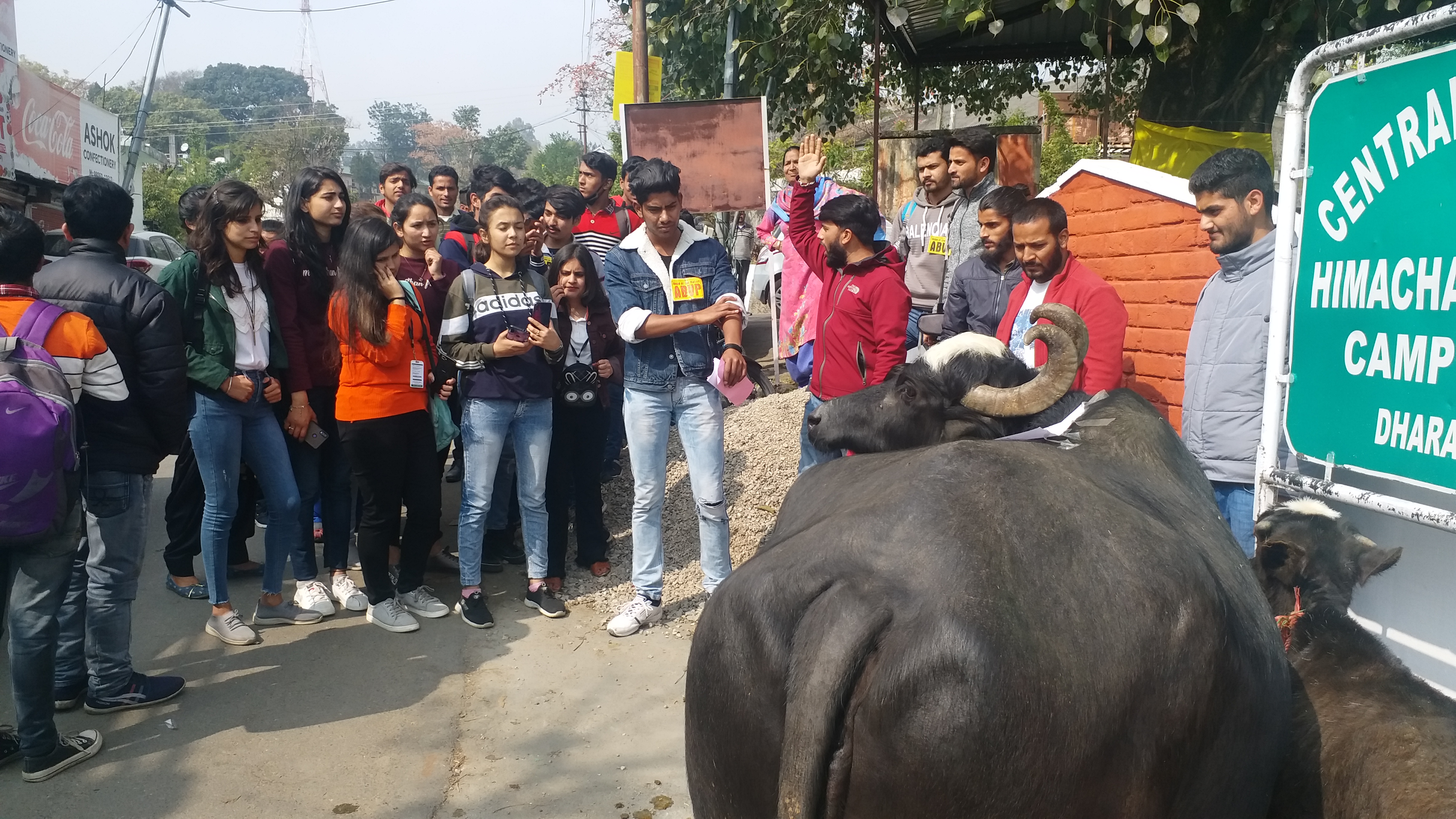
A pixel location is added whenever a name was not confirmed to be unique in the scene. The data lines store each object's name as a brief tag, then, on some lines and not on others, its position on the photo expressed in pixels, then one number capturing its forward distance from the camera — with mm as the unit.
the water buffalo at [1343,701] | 2299
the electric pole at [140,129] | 21469
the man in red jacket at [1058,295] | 3893
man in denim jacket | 5020
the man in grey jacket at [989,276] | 4914
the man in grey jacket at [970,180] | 5945
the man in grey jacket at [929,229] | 6207
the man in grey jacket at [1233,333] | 3578
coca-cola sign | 18969
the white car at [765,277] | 8289
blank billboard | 7582
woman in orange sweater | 4922
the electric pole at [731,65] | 8711
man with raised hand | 4680
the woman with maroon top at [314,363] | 5203
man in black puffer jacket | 4062
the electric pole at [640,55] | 10047
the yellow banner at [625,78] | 10211
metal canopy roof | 8500
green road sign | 2393
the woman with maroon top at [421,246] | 5820
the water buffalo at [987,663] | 1765
